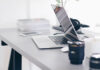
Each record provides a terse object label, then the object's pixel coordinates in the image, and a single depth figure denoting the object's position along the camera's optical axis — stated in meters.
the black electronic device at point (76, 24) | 2.01
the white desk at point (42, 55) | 1.19
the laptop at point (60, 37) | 1.55
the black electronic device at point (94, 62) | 1.06
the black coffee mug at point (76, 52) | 1.20
